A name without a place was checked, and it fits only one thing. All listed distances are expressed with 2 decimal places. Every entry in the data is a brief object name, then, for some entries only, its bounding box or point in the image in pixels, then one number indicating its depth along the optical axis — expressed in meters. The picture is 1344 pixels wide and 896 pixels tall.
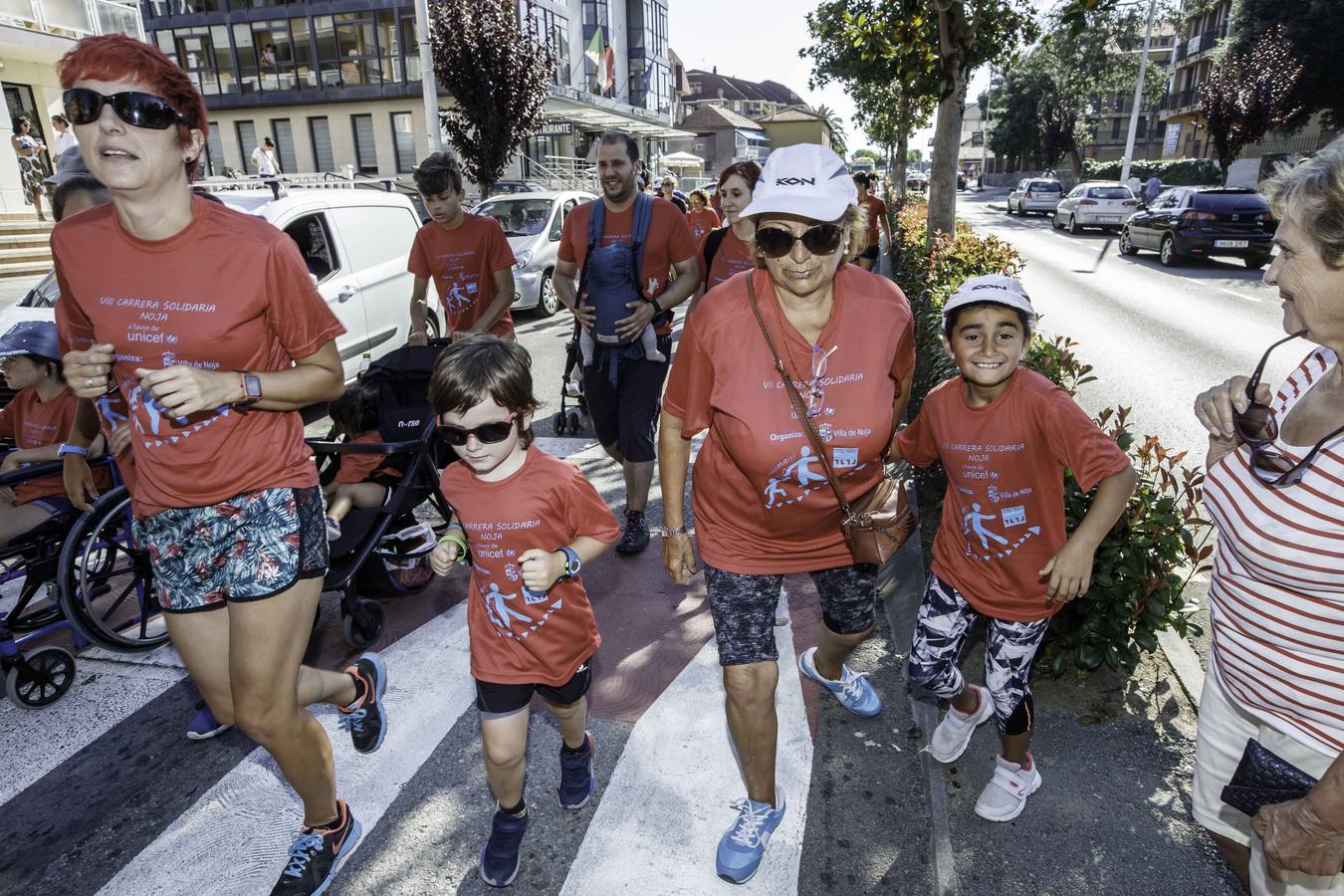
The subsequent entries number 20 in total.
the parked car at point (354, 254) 7.27
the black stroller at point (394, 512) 4.02
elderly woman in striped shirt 1.57
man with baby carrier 4.79
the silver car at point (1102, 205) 27.08
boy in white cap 2.49
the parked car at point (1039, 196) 36.66
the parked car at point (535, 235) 12.49
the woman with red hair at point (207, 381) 2.19
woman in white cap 2.43
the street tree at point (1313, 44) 30.78
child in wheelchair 3.85
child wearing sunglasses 2.44
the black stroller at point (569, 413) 7.05
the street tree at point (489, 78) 19.31
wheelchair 3.57
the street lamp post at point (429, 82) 15.36
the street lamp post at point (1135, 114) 33.41
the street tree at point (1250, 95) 31.38
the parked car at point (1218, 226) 16.97
